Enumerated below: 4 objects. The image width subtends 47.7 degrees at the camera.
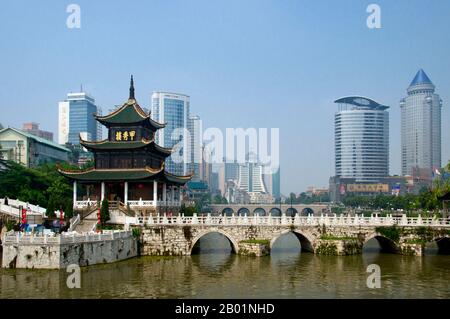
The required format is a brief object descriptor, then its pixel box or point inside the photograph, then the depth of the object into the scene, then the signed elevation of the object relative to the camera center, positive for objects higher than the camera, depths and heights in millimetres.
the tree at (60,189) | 62312 -532
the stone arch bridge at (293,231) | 46406 -4245
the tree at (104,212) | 46406 -2539
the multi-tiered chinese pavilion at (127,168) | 51969 +1766
